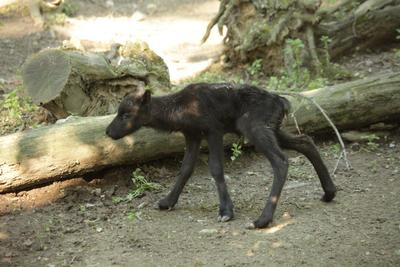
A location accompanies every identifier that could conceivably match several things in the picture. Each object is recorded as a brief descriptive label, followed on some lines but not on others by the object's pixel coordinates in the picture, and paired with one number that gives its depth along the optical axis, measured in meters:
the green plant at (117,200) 14.28
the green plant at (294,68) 21.05
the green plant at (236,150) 15.16
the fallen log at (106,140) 14.09
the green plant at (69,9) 31.43
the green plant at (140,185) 14.62
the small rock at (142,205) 14.02
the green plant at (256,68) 22.46
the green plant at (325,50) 21.81
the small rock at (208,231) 12.33
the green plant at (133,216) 13.16
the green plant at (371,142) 16.70
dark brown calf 12.91
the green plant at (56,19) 29.61
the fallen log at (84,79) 16.81
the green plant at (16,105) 18.33
